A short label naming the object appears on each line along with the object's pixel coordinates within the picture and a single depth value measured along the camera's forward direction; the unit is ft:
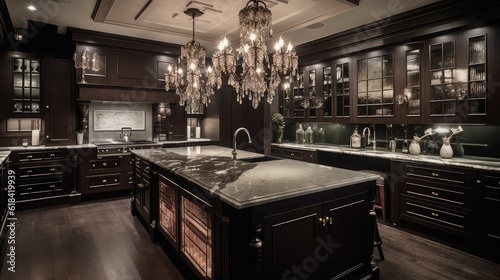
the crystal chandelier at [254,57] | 8.52
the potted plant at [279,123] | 20.99
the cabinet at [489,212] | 10.07
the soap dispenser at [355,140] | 16.83
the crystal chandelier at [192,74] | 11.70
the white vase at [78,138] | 18.02
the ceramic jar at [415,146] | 13.69
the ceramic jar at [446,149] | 12.28
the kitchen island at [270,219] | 6.12
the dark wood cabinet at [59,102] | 17.08
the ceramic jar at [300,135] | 20.45
